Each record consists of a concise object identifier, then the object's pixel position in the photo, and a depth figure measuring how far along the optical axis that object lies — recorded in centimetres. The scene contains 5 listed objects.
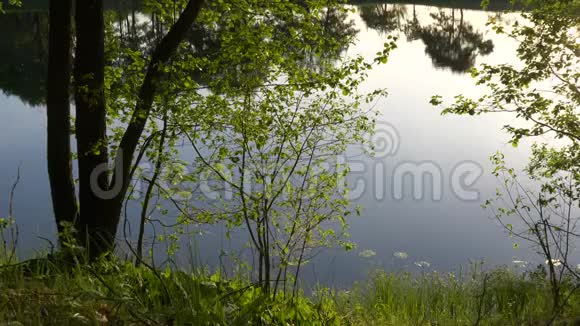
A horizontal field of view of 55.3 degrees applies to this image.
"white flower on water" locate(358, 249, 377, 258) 1191
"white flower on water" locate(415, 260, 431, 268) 1171
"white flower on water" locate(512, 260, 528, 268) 1141
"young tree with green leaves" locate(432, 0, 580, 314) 696
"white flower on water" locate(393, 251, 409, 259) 1217
